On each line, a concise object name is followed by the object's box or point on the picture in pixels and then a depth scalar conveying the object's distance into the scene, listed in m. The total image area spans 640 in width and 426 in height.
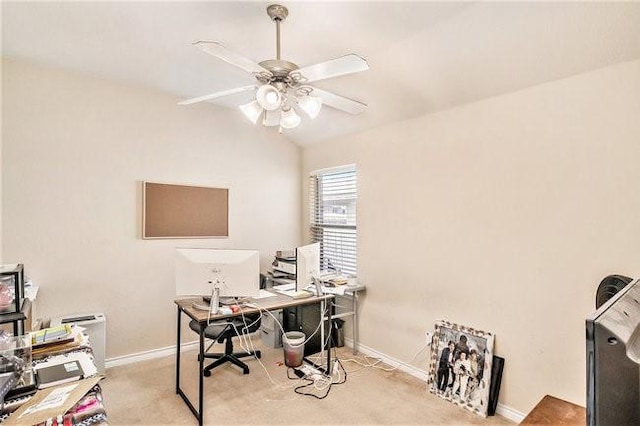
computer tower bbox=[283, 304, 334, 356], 3.47
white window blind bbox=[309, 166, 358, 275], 3.82
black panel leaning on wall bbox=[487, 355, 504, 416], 2.38
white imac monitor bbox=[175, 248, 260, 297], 2.46
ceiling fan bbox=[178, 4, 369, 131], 1.66
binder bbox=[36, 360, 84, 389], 1.32
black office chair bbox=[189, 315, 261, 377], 2.96
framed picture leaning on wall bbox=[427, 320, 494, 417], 2.42
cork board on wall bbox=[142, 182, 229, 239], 3.31
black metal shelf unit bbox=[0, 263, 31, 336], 1.59
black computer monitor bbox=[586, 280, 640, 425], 0.50
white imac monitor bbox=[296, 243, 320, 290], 2.75
